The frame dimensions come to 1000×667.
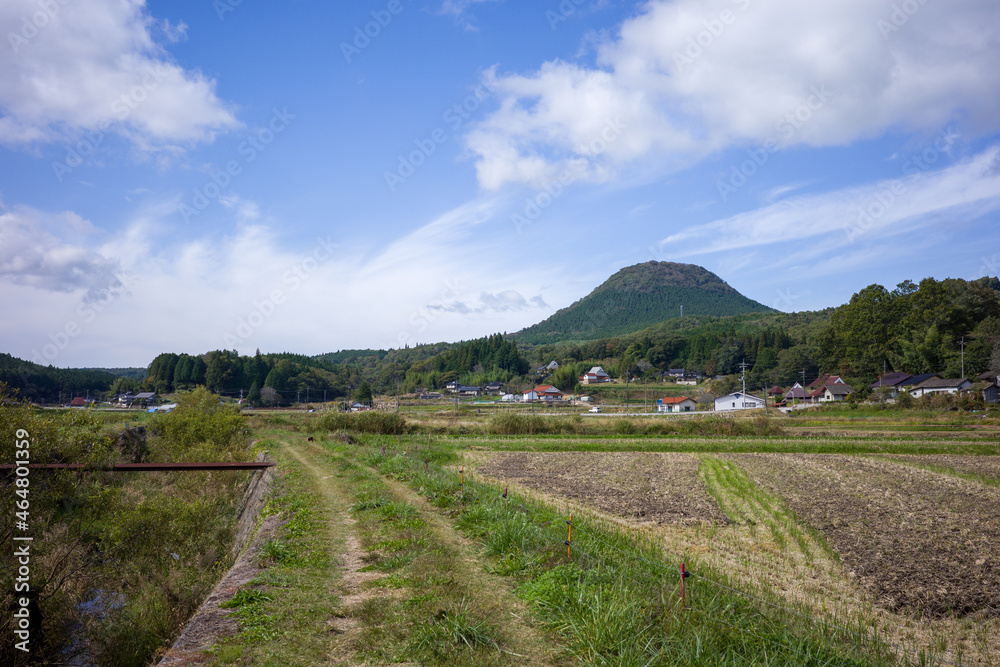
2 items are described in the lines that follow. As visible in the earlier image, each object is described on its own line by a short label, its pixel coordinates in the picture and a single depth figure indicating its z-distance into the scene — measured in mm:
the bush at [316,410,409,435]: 36188
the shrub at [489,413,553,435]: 39844
